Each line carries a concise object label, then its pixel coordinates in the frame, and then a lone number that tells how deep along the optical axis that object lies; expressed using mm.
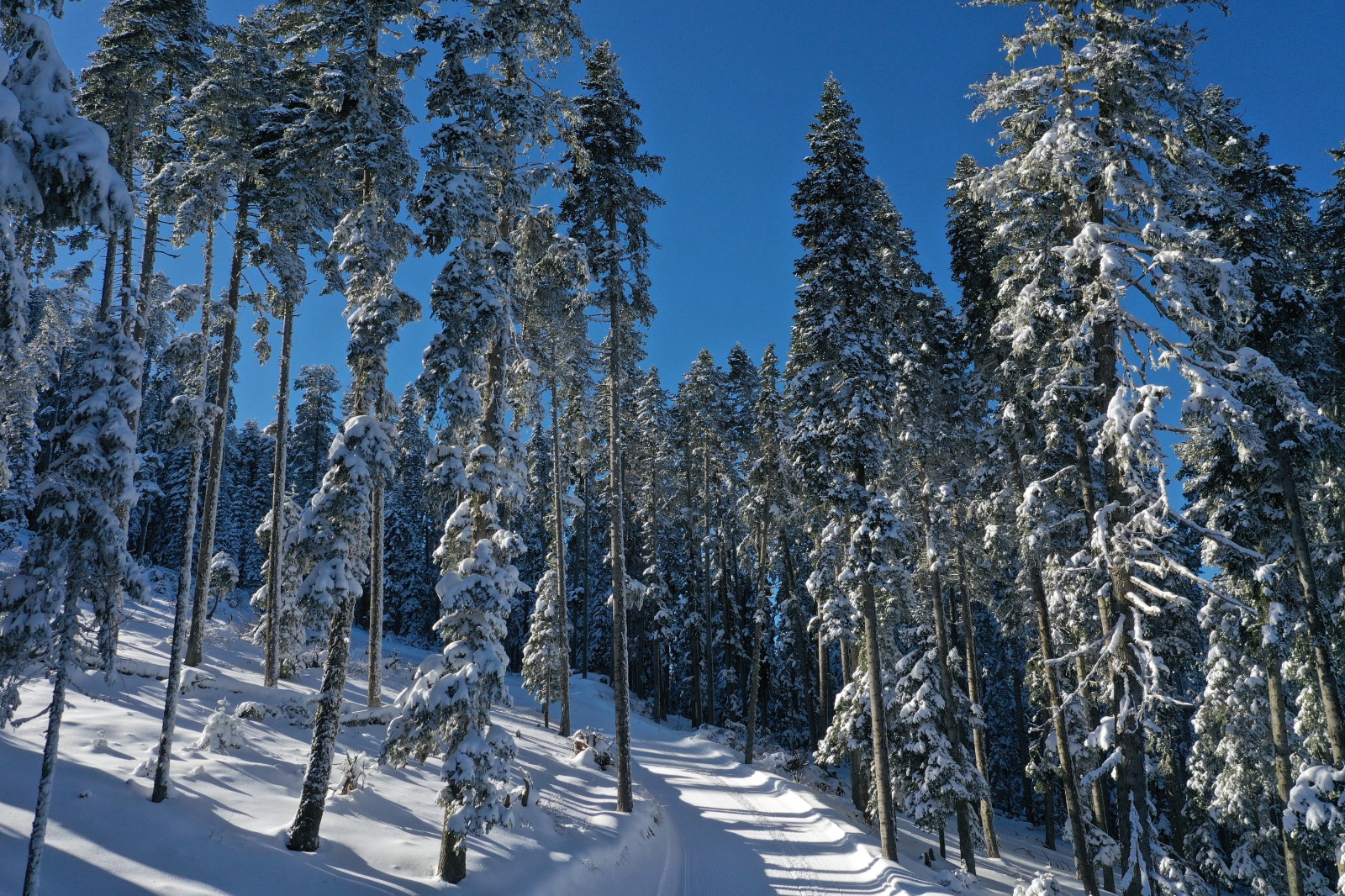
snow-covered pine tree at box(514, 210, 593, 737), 15508
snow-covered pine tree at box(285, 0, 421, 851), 10836
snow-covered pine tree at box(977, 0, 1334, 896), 9109
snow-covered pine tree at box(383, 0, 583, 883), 10367
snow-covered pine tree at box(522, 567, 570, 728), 29203
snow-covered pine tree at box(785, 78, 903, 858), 16469
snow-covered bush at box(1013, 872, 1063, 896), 10664
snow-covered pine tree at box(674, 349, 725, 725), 33375
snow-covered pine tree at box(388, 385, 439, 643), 52844
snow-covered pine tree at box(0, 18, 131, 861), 6156
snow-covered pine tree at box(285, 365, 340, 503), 49656
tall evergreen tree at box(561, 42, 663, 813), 19047
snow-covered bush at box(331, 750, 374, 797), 12586
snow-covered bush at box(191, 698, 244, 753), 13914
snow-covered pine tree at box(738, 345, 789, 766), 26906
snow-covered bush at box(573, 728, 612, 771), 20641
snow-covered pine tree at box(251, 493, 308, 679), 20781
